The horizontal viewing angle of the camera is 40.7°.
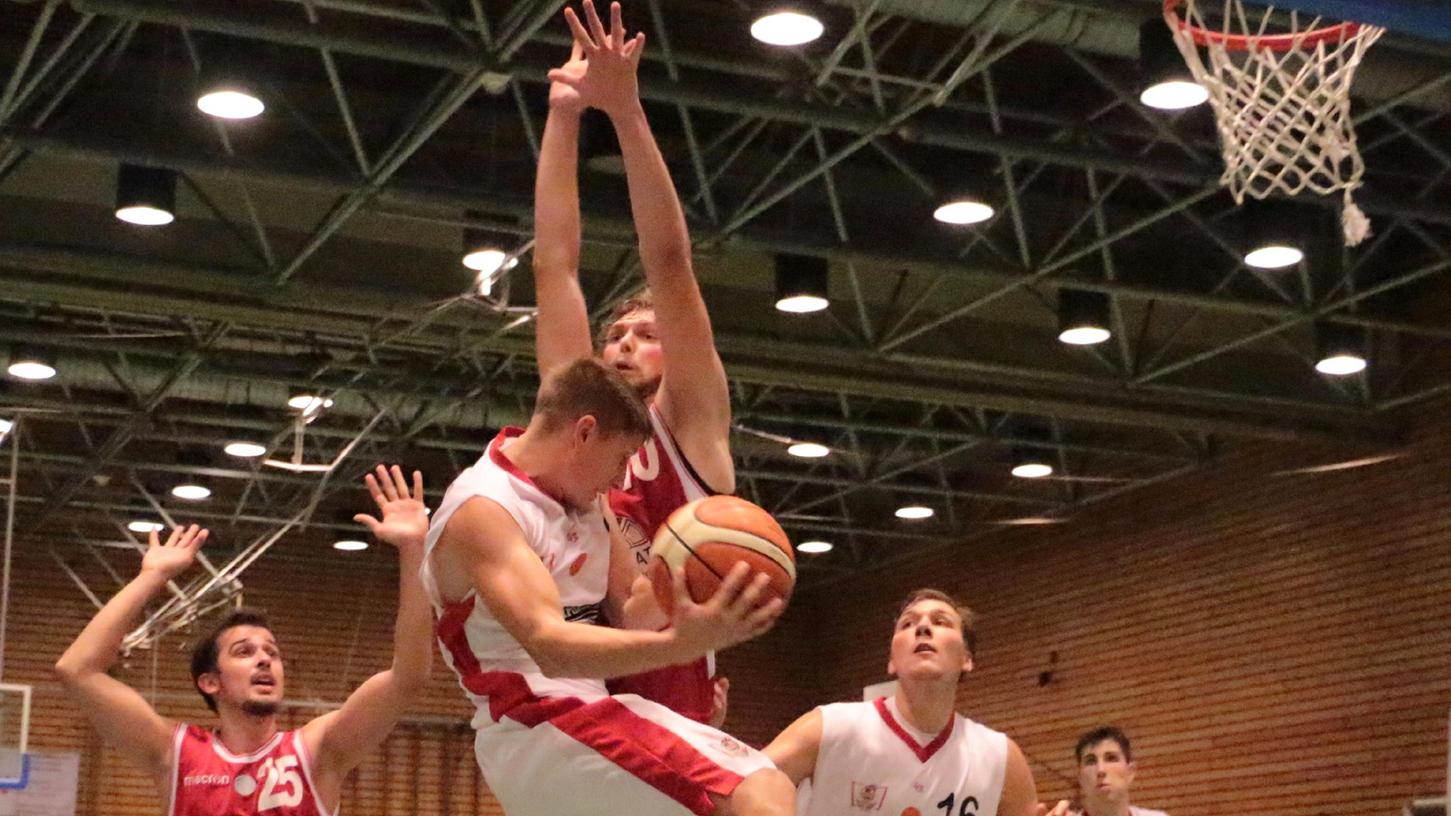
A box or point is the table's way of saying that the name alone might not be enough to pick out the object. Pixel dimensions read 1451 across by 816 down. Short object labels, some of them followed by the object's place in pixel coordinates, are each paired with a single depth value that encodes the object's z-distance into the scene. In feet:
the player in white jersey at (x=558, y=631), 14.89
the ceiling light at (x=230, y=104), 41.81
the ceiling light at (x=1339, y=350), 55.42
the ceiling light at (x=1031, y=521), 73.82
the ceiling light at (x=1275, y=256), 48.67
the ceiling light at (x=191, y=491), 71.26
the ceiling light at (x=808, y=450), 65.00
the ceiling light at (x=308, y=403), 57.82
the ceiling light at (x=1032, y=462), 67.82
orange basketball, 14.26
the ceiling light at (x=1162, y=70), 38.58
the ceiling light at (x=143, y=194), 45.52
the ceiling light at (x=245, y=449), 65.21
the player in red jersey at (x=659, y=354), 17.10
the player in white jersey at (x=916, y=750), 26.81
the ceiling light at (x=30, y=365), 57.57
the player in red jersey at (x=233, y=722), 21.81
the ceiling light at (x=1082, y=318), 53.21
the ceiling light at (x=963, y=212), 47.44
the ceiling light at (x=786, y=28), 38.65
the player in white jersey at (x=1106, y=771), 35.78
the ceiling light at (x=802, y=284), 51.55
